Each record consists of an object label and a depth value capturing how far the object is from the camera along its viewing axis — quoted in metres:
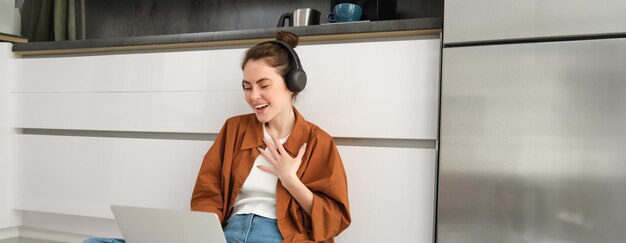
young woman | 1.13
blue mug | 1.66
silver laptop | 0.96
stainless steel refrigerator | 1.11
